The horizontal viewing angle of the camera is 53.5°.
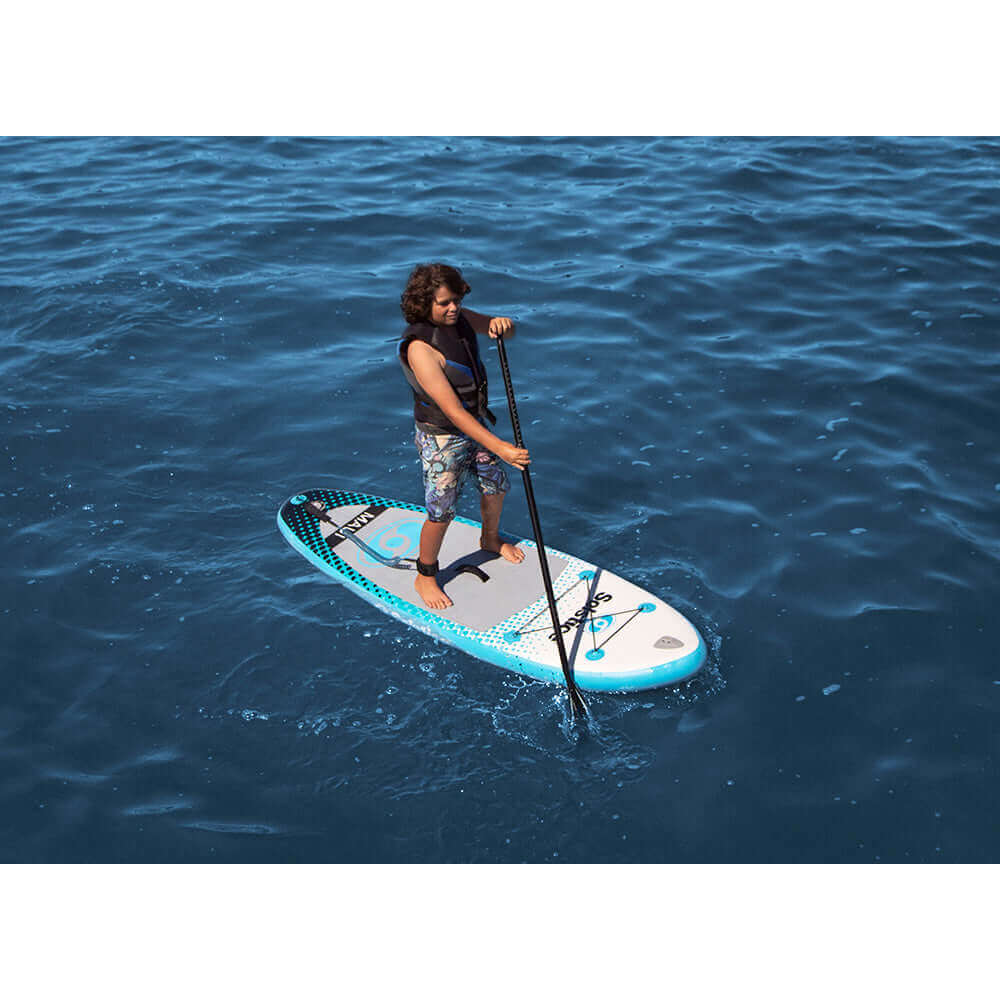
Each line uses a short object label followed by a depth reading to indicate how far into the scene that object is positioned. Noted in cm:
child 563
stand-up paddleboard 612
